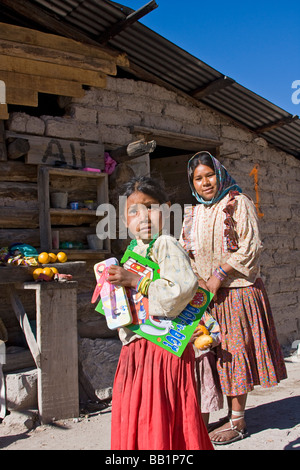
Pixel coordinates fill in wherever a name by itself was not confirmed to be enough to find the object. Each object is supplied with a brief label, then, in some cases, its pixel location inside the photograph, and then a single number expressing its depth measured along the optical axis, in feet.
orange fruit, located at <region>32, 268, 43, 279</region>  13.17
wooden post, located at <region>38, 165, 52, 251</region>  14.99
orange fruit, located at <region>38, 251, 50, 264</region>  13.69
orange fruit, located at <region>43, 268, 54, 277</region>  13.18
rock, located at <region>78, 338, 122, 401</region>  14.43
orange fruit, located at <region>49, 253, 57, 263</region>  13.97
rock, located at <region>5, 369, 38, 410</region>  12.76
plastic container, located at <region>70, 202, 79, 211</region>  15.74
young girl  6.59
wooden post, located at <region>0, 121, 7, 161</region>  14.62
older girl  10.44
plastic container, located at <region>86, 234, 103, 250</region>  16.16
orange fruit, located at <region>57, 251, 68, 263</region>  14.20
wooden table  12.71
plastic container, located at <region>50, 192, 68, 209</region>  15.40
